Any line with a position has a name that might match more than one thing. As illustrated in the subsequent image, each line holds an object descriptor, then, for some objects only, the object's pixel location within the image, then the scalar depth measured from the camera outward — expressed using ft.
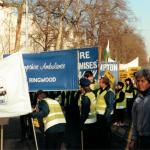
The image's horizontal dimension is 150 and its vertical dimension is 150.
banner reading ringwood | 19.26
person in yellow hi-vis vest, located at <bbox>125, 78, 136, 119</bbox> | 28.04
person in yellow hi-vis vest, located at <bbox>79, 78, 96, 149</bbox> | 15.87
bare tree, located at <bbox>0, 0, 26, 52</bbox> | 41.27
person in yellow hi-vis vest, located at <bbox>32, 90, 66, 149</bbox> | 14.18
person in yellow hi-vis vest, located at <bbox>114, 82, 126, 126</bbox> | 25.96
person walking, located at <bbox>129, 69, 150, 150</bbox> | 9.81
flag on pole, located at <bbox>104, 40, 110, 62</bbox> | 35.61
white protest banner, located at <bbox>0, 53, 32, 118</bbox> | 14.09
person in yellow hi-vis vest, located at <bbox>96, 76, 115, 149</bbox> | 17.43
